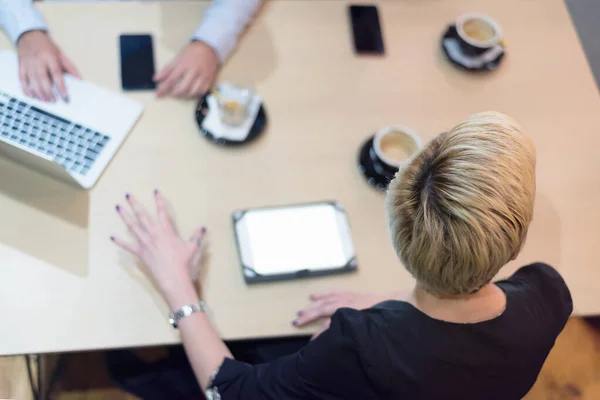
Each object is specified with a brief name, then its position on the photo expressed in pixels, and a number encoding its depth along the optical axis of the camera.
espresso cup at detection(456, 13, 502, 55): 1.15
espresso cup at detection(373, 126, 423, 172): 1.01
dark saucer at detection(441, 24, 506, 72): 1.18
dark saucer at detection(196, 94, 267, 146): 1.02
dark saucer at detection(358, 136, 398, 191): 1.01
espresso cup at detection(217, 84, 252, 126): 1.04
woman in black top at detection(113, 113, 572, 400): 0.65
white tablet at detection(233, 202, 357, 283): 0.93
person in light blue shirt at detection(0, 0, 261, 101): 1.01
